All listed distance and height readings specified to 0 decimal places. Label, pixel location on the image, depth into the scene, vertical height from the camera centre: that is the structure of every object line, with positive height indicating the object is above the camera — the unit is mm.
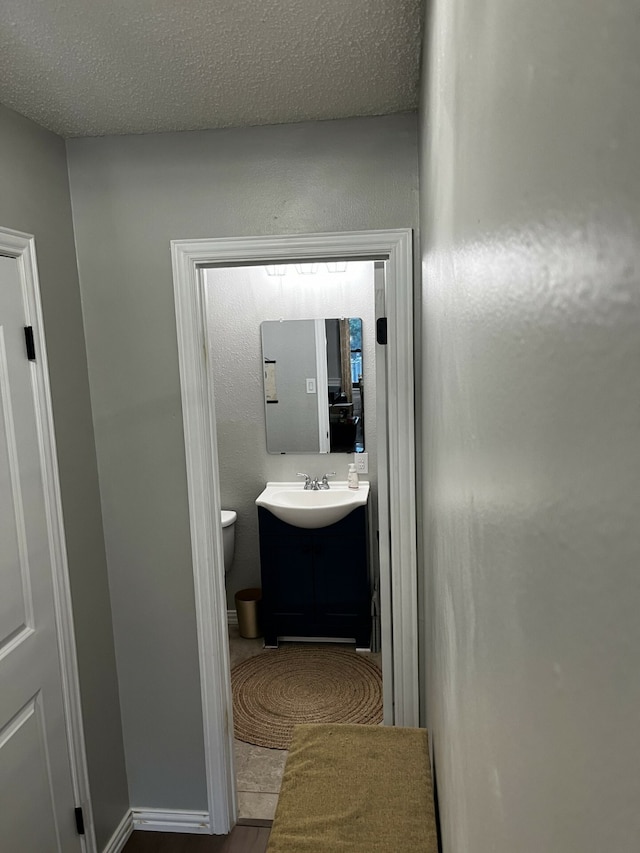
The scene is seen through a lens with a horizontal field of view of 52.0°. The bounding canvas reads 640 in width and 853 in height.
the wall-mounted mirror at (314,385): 3729 -198
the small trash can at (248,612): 3863 -1518
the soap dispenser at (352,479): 3721 -734
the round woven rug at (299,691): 3109 -1725
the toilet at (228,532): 3801 -1046
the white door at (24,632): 1829 -786
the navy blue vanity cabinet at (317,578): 3541 -1243
